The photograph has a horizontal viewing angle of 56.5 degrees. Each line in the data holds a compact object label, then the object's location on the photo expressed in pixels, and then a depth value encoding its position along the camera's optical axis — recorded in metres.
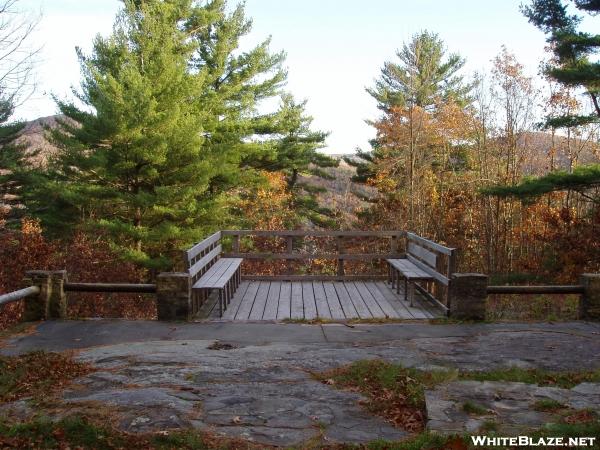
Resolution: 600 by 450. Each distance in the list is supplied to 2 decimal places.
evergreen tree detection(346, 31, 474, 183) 27.80
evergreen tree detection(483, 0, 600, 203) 12.63
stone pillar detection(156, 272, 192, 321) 7.44
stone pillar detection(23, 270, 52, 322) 7.42
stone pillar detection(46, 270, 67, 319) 7.48
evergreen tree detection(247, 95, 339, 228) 26.14
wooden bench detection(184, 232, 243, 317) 7.62
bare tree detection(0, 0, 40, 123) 14.39
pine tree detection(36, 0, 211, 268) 17.77
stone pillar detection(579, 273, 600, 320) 7.56
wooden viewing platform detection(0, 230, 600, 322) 7.49
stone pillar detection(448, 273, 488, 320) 7.46
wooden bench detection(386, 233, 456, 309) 7.80
